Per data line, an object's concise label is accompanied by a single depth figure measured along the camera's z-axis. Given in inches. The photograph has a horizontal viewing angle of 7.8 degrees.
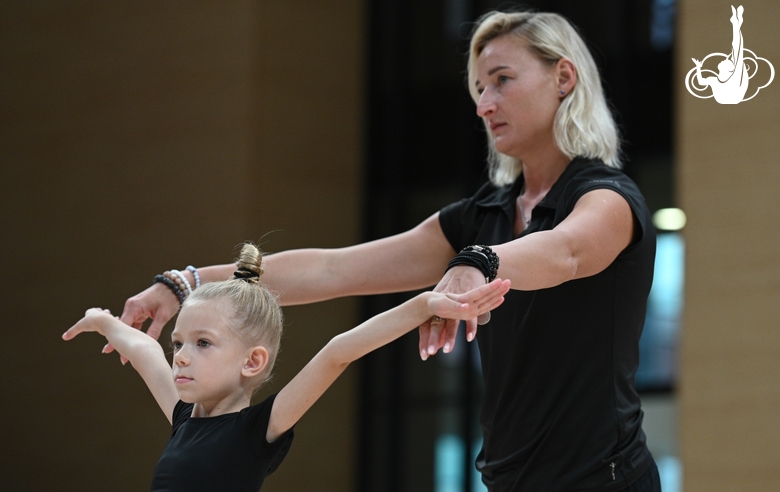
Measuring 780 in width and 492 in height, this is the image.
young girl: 310.7
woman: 312.8
